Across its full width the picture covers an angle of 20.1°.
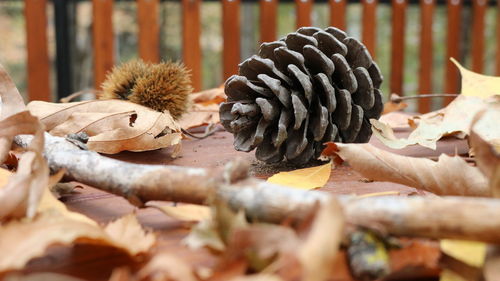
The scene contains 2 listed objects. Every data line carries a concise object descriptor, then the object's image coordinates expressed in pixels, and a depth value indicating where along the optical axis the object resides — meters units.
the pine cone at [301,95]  0.75
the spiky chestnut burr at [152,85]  0.82
